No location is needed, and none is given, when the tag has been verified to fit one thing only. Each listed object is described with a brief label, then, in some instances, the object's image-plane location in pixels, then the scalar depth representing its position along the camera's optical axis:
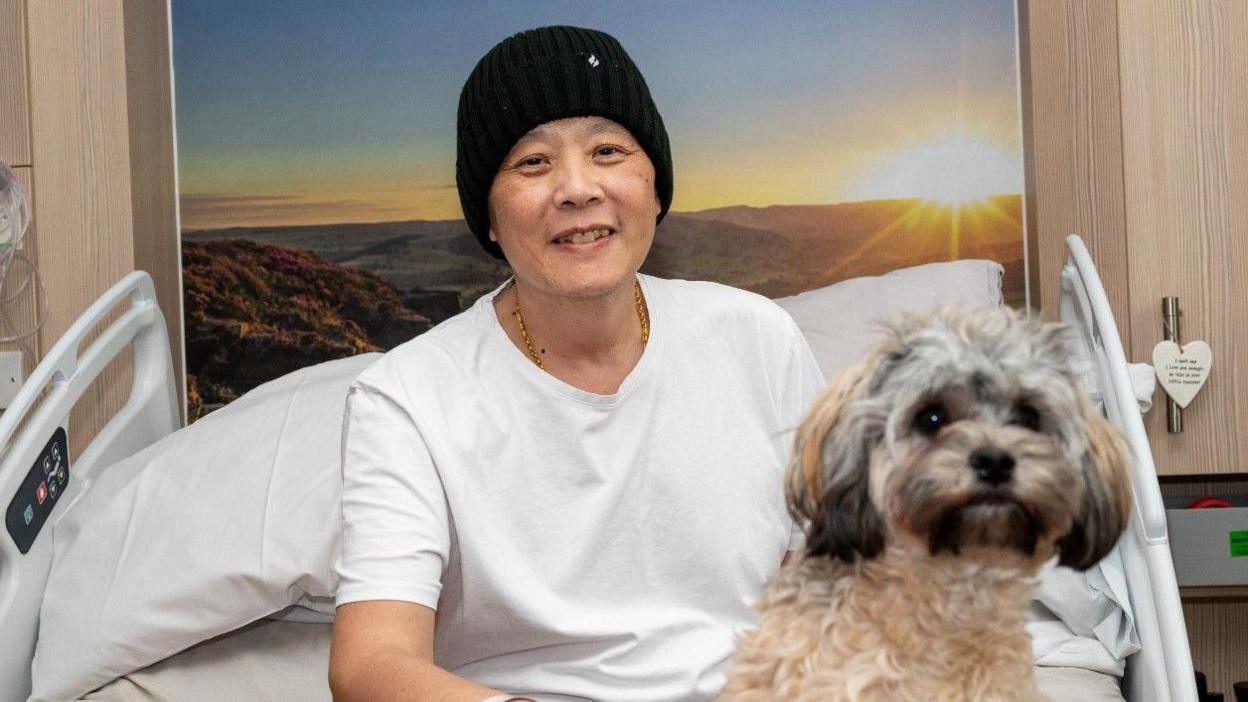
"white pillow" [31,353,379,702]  2.28
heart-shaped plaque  2.72
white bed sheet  2.32
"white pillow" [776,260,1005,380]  2.81
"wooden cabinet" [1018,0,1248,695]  2.73
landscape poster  3.19
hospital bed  2.14
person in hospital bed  1.82
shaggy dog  1.21
